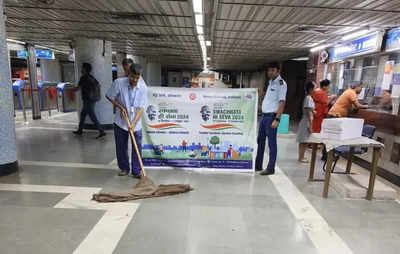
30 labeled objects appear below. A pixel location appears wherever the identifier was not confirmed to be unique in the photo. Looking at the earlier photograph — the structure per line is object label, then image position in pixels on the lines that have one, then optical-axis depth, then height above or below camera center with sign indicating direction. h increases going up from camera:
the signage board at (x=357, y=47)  4.60 +0.93
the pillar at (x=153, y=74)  13.91 +0.68
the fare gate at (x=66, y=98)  9.69 -0.63
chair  3.39 -0.81
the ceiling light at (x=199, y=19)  4.58 +1.34
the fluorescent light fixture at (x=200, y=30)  5.54 +1.36
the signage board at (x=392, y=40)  4.13 +0.90
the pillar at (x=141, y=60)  11.43 +1.22
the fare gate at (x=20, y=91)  8.88 -0.39
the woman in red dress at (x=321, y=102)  4.16 -0.22
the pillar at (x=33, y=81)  8.01 +0.05
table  2.71 -0.66
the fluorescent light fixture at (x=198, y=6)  3.80 +1.32
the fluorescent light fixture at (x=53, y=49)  9.33 +1.40
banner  3.52 -0.61
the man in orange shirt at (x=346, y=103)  4.36 -0.24
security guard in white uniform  3.35 -0.28
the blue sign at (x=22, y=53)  8.03 +1.00
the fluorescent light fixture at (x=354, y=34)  4.75 +1.16
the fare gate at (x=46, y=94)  9.79 -0.47
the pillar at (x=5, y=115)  3.16 -0.45
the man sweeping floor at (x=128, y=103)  3.16 -0.24
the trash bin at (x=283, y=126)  6.69 -1.06
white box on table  2.79 -0.45
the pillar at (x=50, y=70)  14.26 +0.80
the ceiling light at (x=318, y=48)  6.54 +1.18
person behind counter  4.12 -0.17
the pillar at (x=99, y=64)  6.21 +0.51
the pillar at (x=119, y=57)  10.74 +1.24
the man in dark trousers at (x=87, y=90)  5.52 -0.14
